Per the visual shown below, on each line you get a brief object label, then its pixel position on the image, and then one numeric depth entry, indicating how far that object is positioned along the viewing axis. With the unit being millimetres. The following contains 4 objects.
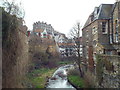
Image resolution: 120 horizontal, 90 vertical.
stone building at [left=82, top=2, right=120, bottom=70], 15352
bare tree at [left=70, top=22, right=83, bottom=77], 21422
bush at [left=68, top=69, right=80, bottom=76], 21469
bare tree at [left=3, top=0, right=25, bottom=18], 7582
